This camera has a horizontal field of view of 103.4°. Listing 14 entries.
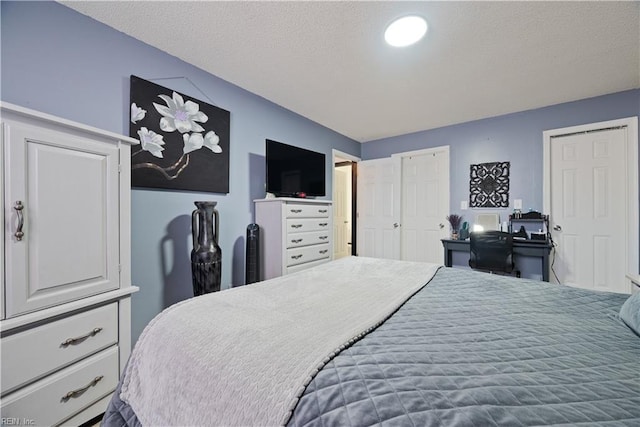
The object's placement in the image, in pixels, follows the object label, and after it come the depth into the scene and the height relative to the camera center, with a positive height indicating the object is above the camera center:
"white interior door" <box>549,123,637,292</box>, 2.83 +0.06
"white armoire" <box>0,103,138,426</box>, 1.09 -0.27
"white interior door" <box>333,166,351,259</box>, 5.34 +0.00
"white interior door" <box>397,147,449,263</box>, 3.96 +0.16
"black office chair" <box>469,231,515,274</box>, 3.02 -0.47
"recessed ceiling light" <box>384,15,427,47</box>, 1.74 +1.31
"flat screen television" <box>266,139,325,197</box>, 2.85 +0.51
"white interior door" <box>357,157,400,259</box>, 4.35 +0.04
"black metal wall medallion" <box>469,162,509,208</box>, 3.47 +0.38
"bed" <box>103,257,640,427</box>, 0.54 -0.41
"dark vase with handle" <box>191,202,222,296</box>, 2.01 -0.33
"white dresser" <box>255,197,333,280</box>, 2.64 -0.25
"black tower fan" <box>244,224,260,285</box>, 2.60 -0.45
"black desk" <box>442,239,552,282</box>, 2.96 -0.46
